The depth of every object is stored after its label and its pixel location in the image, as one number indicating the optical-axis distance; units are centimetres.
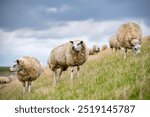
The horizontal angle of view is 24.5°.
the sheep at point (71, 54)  1662
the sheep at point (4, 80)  4233
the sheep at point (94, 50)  5150
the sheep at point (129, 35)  1895
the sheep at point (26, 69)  1747
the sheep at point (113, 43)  3494
